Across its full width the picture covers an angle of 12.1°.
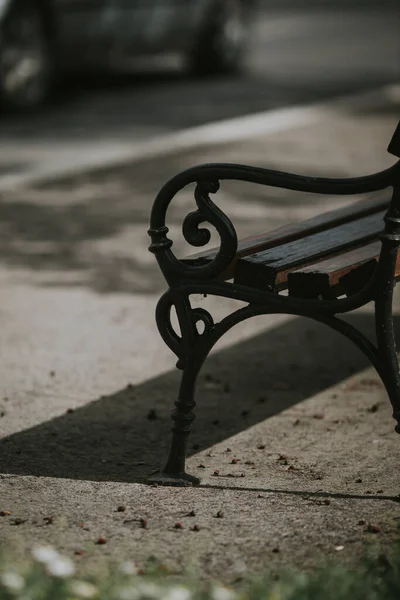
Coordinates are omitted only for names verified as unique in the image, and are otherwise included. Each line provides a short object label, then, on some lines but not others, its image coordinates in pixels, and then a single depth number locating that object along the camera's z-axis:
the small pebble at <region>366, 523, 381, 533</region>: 5.27
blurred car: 17.91
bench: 5.67
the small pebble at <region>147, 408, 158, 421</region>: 7.13
